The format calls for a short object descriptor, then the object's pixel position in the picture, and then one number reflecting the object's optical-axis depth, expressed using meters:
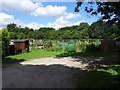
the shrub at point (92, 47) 11.63
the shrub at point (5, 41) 8.98
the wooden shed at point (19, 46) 10.42
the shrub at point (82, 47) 11.76
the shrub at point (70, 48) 11.80
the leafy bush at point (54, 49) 12.12
